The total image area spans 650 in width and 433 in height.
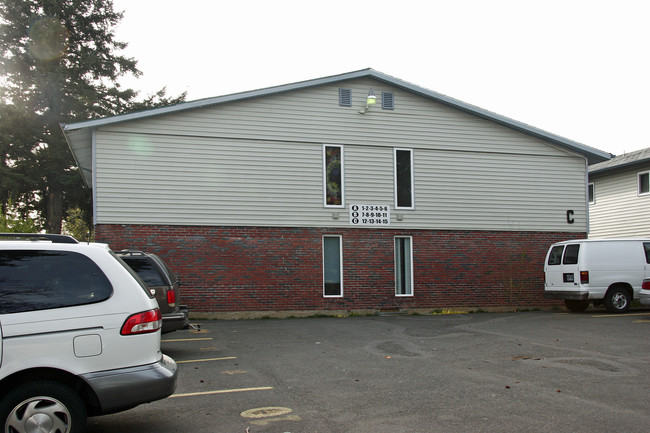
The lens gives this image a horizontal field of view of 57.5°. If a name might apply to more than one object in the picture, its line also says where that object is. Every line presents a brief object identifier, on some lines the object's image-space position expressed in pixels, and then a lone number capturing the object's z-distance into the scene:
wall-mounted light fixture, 18.44
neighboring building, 25.12
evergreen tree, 33.72
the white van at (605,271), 16.94
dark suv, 10.12
